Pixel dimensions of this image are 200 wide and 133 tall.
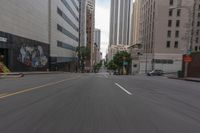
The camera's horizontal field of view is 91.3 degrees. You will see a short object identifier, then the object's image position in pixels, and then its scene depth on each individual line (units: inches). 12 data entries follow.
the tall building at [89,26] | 2582.7
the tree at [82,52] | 1487.3
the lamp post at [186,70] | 604.8
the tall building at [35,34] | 606.0
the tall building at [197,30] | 1250.9
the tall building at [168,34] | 1203.6
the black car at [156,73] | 966.6
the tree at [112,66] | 1811.1
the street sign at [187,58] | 574.2
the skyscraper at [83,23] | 1992.3
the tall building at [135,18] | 2392.1
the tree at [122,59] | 1505.1
